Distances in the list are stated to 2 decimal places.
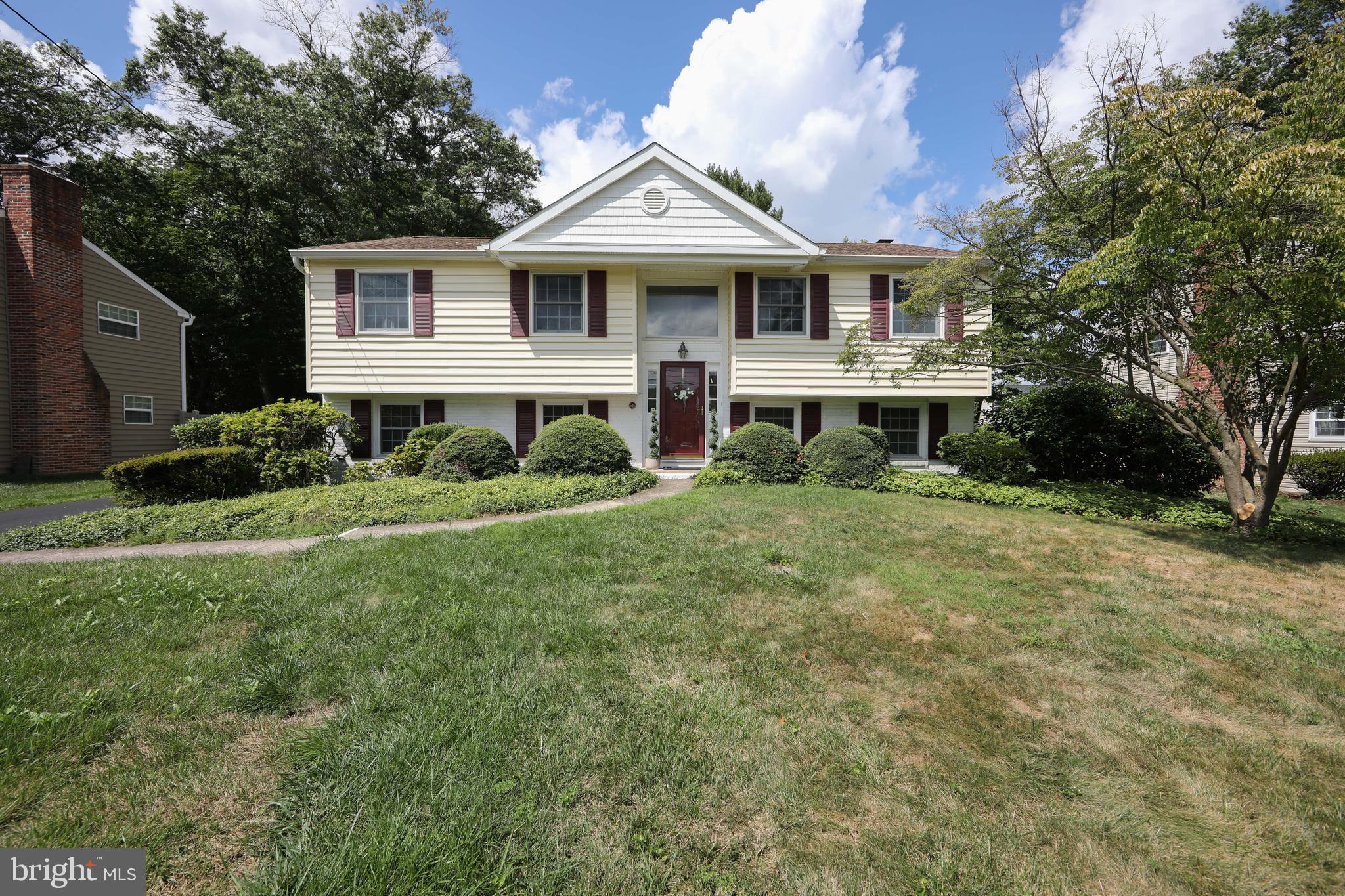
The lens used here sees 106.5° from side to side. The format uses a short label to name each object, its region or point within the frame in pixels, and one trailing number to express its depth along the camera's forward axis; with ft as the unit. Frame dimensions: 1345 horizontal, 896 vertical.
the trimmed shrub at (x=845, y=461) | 32.22
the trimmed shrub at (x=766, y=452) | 32.27
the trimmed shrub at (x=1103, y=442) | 33.04
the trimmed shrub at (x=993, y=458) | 33.45
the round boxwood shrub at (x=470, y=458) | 31.24
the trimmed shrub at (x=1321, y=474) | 38.52
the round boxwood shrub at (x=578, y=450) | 31.17
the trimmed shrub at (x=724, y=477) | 31.40
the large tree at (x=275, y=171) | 63.41
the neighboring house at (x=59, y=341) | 39.73
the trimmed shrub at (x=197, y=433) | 32.12
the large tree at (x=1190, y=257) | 17.46
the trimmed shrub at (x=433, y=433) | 36.24
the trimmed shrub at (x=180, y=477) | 25.54
